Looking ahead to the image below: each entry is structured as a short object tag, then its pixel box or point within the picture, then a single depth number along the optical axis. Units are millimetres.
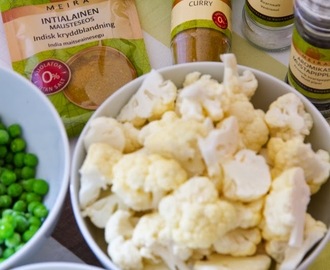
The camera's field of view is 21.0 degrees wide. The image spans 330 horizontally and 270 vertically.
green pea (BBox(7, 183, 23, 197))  624
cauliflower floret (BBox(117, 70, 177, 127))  591
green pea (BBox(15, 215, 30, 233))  602
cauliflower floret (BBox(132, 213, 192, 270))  542
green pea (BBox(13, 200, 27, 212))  619
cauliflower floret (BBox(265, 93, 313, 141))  586
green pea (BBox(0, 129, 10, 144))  641
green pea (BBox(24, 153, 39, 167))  641
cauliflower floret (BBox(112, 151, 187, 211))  545
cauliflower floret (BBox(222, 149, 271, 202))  549
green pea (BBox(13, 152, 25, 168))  645
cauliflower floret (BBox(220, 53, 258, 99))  586
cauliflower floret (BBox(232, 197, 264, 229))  547
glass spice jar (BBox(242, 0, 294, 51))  683
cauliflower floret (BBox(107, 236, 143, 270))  546
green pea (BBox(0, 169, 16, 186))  628
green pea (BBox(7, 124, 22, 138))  651
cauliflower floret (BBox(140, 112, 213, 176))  554
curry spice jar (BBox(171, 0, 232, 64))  678
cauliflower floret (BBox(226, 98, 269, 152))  580
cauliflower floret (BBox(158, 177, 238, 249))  533
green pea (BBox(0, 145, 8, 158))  645
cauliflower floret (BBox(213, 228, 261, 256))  547
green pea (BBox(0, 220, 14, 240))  594
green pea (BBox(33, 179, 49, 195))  626
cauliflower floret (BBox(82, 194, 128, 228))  568
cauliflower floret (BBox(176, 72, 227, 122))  567
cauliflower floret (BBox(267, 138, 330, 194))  564
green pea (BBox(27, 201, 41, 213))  616
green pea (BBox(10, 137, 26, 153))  646
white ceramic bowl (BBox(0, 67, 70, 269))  580
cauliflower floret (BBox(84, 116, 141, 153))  578
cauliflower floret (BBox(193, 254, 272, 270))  545
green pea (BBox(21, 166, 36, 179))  639
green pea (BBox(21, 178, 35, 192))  632
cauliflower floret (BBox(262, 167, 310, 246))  536
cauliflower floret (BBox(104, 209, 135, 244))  554
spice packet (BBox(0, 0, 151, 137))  686
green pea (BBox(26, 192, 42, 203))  622
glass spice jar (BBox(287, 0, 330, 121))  608
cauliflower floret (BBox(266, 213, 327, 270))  546
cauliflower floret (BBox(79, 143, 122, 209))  561
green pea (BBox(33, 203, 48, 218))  609
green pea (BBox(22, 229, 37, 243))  597
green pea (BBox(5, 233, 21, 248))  595
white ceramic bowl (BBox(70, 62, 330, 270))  561
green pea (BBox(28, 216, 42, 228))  606
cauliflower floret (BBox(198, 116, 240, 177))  548
